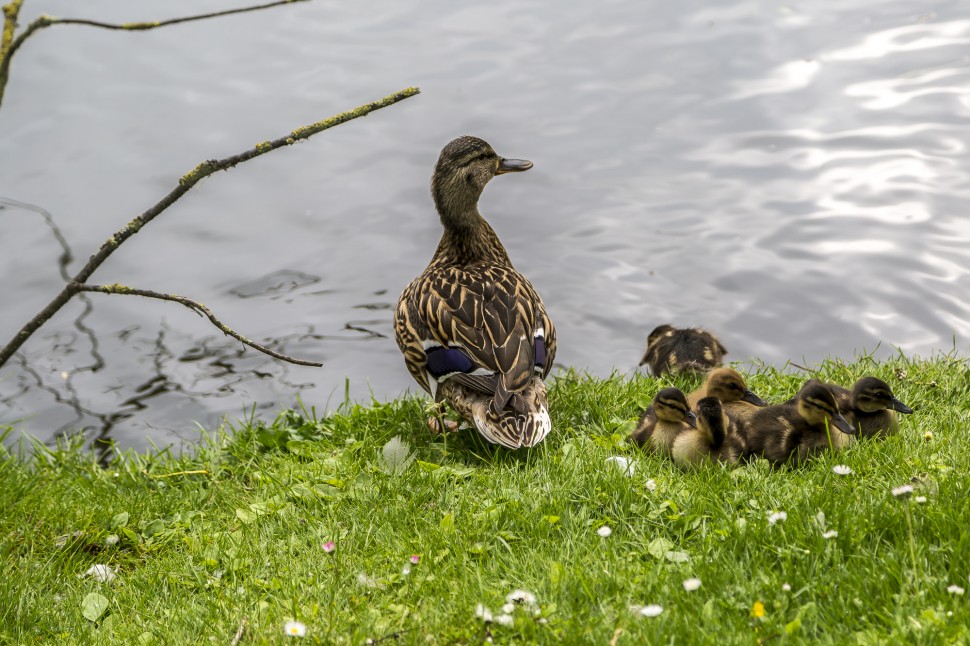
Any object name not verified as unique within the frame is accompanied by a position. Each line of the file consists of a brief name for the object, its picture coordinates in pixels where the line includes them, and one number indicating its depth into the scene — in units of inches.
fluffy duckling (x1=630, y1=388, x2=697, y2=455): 403.9
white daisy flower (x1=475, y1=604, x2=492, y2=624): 276.1
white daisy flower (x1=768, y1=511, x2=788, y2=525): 297.8
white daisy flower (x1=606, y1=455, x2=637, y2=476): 376.2
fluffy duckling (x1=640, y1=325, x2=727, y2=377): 529.3
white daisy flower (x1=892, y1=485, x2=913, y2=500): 283.9
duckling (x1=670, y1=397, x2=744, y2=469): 386.6
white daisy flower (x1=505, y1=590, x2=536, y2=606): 278.7
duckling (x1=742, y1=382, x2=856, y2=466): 383.9
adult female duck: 435.8
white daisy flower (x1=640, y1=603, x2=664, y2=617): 265.3
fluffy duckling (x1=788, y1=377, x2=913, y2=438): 393.7
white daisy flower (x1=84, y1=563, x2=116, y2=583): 381.7
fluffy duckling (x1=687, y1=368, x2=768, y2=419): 436.5
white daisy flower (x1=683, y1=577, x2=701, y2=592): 273.4
